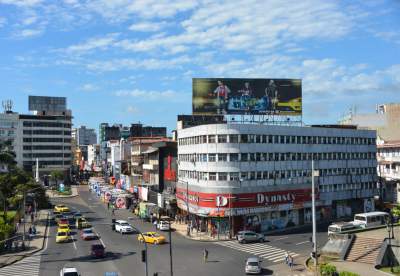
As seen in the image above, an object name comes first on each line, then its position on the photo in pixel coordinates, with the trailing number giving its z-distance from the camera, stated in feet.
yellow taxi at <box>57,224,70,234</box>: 245.94
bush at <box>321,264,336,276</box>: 148.15
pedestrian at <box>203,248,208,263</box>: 178.70
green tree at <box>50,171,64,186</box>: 590.96
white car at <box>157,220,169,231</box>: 258.37
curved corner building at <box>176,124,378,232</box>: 245.04
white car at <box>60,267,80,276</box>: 150.82
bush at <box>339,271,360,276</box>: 140.67
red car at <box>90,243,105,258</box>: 190.90
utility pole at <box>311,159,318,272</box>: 160.45
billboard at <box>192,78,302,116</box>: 285.64
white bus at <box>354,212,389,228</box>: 242.37
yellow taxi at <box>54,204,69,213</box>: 351.05
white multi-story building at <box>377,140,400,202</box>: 375.04
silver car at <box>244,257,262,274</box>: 159.74
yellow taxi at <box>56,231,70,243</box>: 229.25
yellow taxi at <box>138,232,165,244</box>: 219.00
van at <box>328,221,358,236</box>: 217.36
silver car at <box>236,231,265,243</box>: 221.25
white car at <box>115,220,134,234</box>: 253.53
